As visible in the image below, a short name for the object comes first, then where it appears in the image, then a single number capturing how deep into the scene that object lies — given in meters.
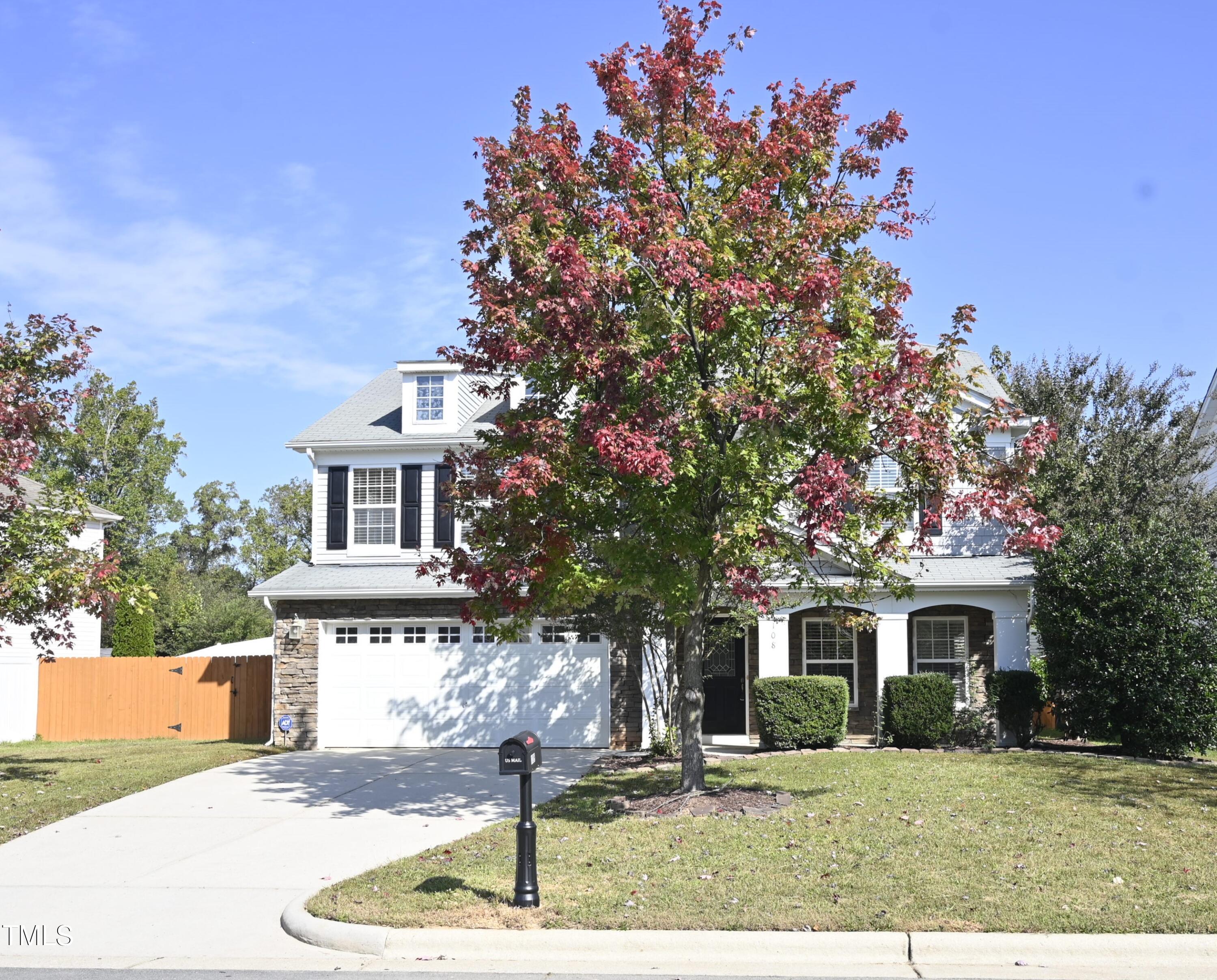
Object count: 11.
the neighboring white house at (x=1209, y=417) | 27.00
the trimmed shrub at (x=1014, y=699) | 16.23
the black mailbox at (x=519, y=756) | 7.88
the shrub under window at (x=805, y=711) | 16.02
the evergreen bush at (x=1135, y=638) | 14.84
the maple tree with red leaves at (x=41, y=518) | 13.40
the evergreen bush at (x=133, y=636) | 27.92
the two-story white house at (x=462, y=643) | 18.11
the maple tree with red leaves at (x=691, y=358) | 10.09
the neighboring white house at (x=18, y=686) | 21.42
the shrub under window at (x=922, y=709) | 16.00
